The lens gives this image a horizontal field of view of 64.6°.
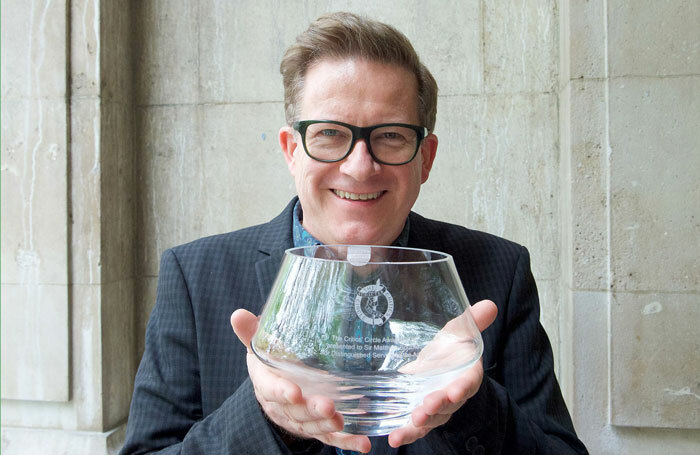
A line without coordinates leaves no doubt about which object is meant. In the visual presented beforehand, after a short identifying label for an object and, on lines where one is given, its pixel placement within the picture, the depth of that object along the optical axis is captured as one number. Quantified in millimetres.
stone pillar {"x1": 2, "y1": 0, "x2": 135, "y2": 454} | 2762
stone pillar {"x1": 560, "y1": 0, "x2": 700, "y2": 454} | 2324
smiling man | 1404
